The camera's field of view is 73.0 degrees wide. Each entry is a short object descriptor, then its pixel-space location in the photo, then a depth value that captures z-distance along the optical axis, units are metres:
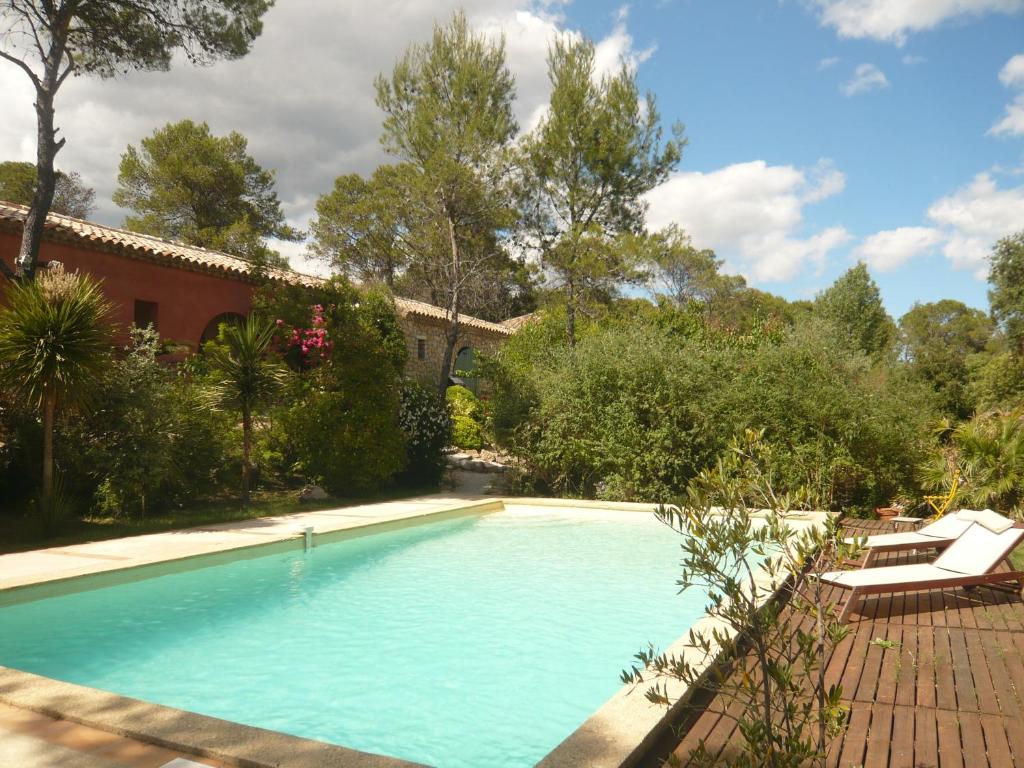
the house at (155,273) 12.49
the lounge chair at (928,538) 6.86
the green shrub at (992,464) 9.43
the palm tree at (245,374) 10.56
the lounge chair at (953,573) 5.45
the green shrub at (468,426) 19.33
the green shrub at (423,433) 14.29
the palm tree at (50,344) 7.97
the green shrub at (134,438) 9.20
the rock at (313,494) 12.35
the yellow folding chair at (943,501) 9.67
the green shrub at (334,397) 12.45
